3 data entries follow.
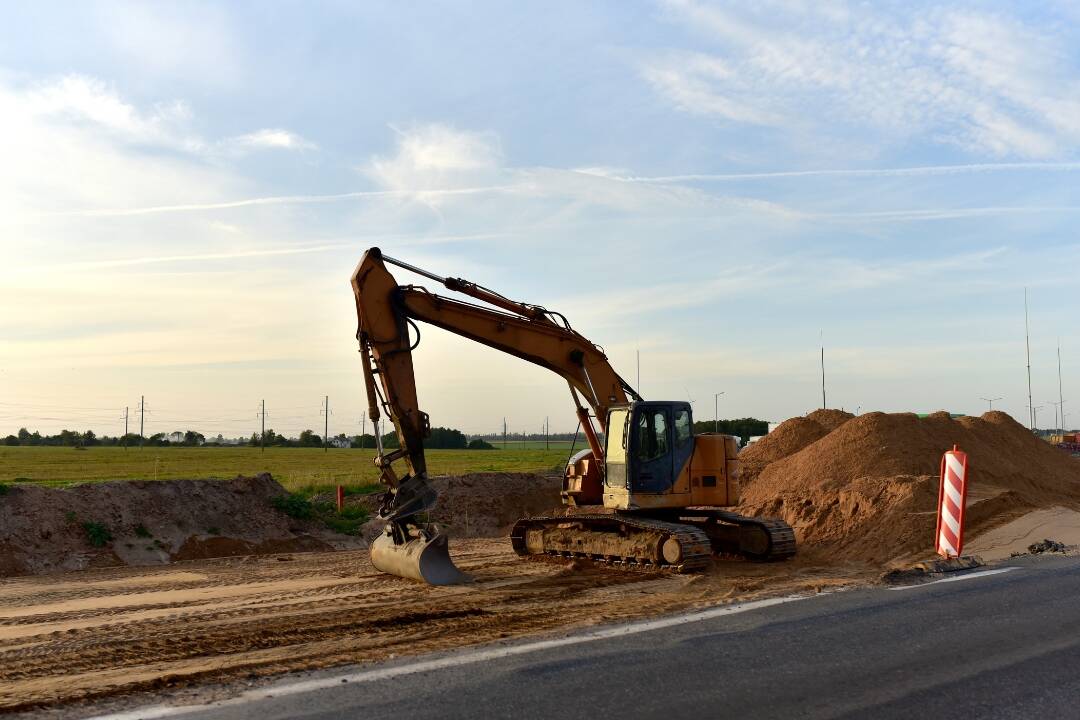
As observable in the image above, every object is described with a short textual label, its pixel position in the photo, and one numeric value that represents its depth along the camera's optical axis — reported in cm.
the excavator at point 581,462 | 1391
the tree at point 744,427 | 5696
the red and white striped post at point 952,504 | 1356
